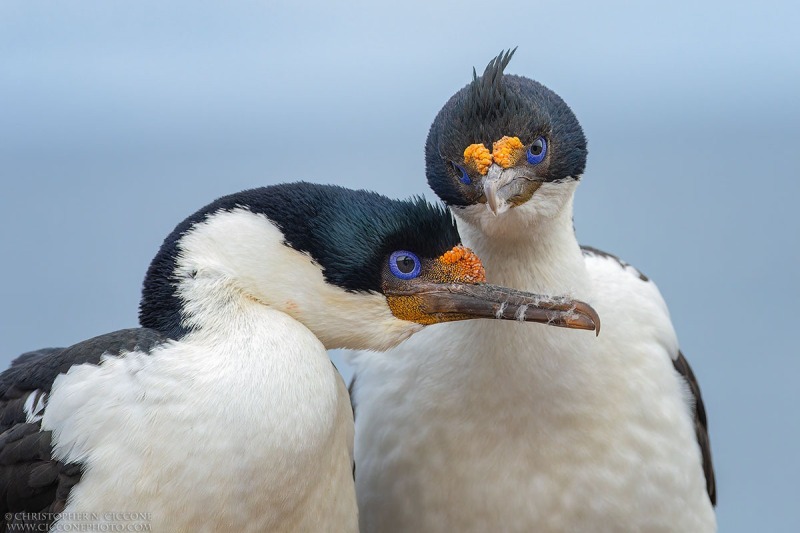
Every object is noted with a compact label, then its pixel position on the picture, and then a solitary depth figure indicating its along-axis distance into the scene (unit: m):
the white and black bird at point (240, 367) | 4.78
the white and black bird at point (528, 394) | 4.84
